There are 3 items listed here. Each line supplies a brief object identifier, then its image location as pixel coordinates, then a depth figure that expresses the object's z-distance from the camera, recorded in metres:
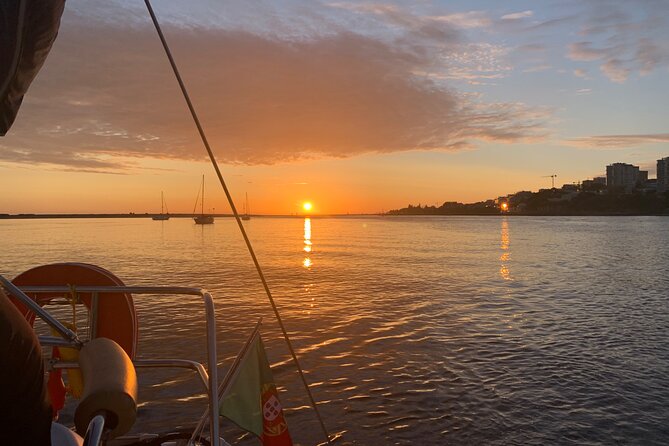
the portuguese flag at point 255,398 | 3.62
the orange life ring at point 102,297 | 4.41
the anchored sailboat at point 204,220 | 150.81
